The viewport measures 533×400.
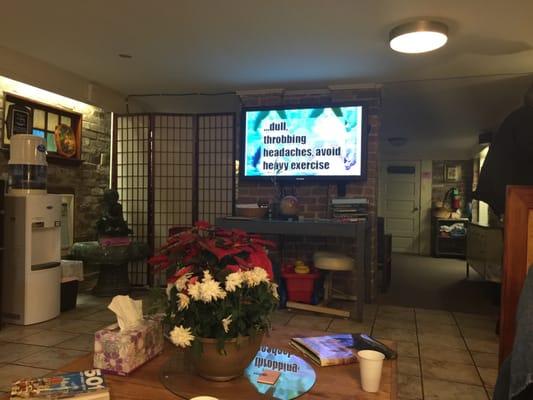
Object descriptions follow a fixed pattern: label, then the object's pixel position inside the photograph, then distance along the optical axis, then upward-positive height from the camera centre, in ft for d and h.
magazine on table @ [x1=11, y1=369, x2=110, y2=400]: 3.46 -1.68
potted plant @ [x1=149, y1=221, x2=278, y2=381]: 3.64 -0.90
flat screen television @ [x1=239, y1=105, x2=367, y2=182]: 13.16 +1.81
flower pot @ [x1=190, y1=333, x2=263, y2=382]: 3.71 -1.46
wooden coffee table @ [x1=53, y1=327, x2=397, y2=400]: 3.74 -1.78
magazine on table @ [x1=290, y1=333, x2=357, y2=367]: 4.52 -1.72
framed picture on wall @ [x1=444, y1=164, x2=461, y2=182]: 28.25 +2.00
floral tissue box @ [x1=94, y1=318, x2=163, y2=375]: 4.12 -1.55
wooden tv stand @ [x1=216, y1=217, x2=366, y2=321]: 11.17 -0.86
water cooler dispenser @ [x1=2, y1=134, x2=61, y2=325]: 10.50 -1.19
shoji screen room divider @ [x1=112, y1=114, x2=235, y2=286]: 15.08 +0.83
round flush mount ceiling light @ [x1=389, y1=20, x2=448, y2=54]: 9.00 +3.67
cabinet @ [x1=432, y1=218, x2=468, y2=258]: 26.22 -2.26
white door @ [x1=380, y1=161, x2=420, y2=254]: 29.17 -0.10
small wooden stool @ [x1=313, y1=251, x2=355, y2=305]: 12.16 -1.83
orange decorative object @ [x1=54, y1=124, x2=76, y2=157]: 13.26 +1.74
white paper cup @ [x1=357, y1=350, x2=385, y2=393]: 3.87 -1.60
